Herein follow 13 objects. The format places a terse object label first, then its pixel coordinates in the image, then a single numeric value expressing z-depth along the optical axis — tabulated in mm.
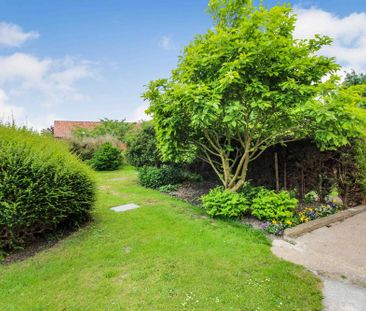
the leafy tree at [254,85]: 3941
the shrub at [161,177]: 8641
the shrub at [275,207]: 4332
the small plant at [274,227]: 4016
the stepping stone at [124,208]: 5540
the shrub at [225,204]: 4629
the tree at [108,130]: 19122
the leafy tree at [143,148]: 9938
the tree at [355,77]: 14377
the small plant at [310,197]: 5729
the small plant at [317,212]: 4573
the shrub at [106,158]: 14494
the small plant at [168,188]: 7892
